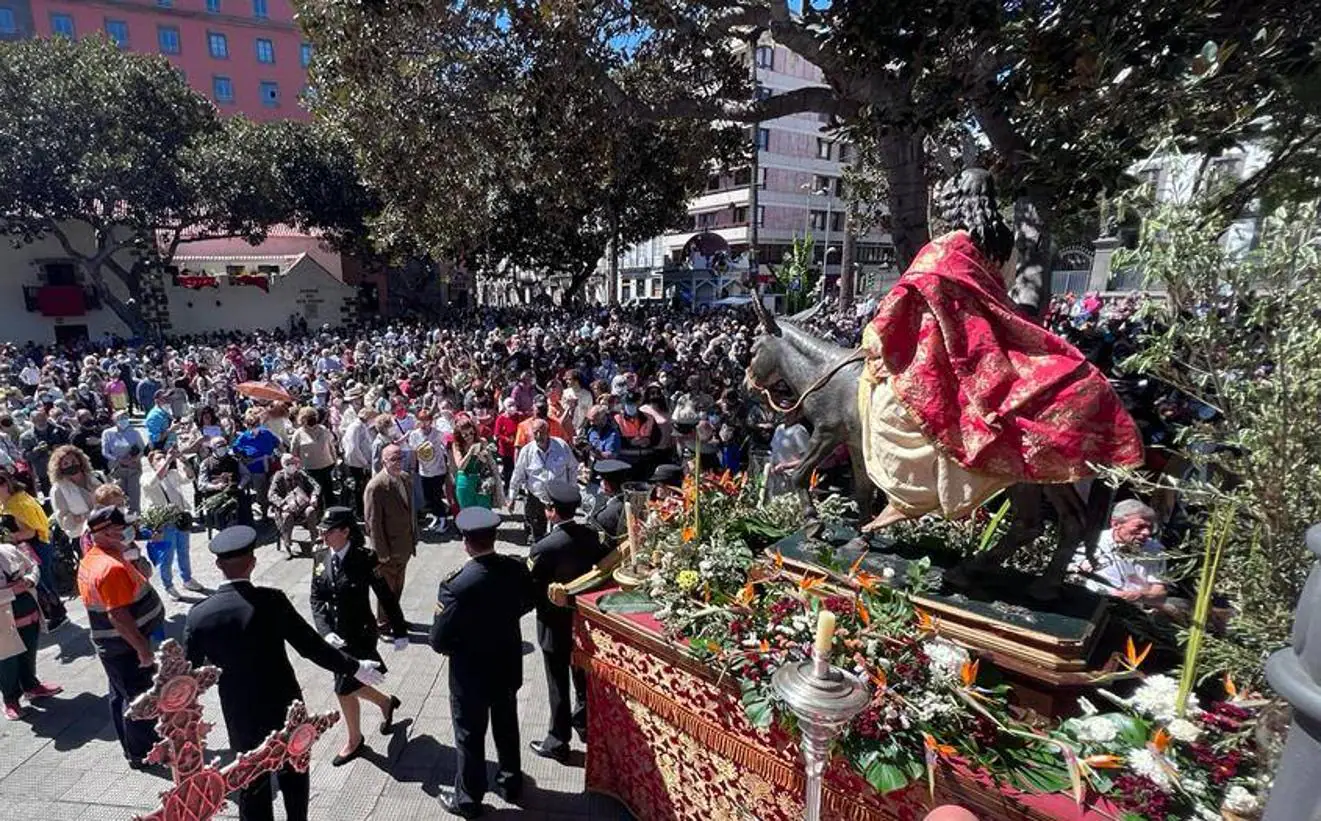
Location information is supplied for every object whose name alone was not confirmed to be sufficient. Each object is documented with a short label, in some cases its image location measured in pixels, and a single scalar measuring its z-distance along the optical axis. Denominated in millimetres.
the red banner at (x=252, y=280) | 31422
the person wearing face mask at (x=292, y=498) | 7781
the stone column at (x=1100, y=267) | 26922
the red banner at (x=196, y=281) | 29969
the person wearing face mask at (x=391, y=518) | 5938
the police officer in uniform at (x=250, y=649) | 3428
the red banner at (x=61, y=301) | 26750
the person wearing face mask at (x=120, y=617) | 4219
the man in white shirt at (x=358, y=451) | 8539
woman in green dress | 7910
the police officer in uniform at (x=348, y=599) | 4594
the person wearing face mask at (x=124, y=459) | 8383
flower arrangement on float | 2262
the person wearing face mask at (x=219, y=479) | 8148
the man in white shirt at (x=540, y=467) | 7270
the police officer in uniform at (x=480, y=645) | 3896
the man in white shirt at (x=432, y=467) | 8422
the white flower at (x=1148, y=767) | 2254
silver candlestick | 1994
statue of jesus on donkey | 2623
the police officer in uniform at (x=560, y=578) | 4516
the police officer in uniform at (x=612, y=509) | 5074
